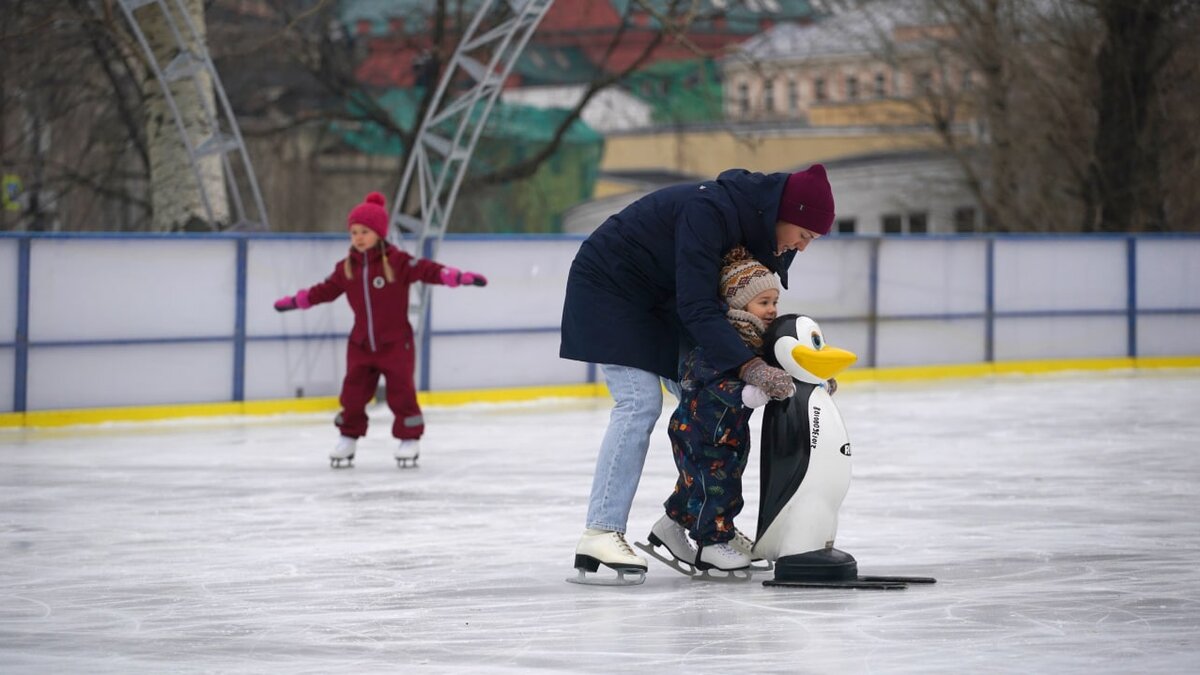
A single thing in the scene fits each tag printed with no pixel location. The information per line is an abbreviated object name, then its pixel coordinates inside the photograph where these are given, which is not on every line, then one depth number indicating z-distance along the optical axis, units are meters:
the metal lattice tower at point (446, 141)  27.94
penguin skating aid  11.04
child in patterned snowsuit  10.85
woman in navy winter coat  10.48
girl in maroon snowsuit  18.75
